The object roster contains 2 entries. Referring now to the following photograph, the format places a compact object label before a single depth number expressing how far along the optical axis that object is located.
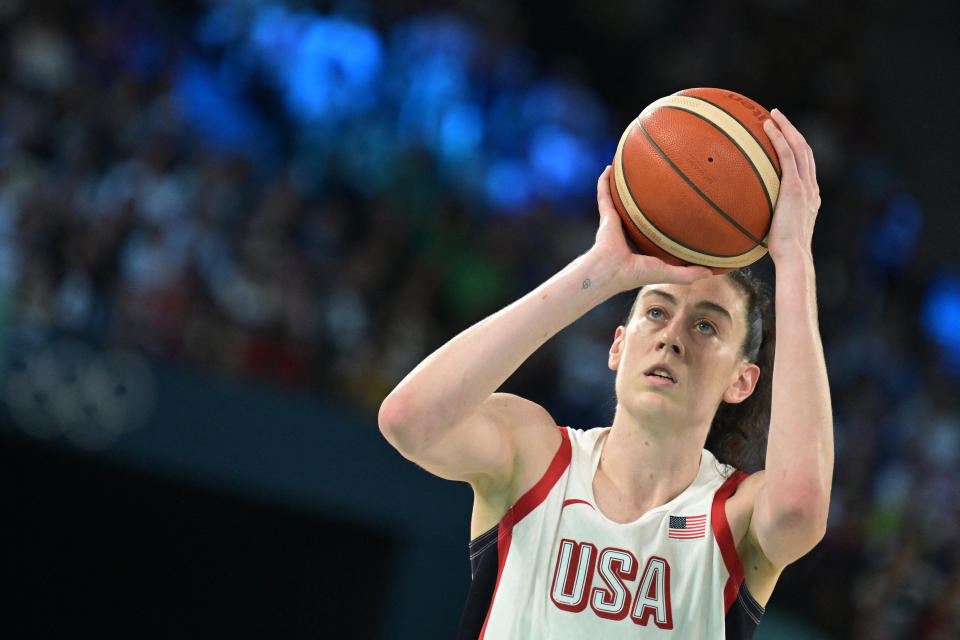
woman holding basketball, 5.87
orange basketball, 6.20
